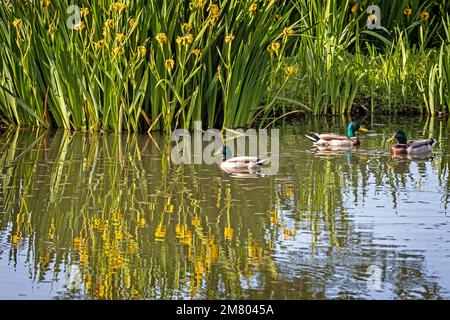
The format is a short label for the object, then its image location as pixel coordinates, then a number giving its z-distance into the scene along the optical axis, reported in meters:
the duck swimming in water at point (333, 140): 19.60
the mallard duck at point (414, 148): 18.64
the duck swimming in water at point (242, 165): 16.72
